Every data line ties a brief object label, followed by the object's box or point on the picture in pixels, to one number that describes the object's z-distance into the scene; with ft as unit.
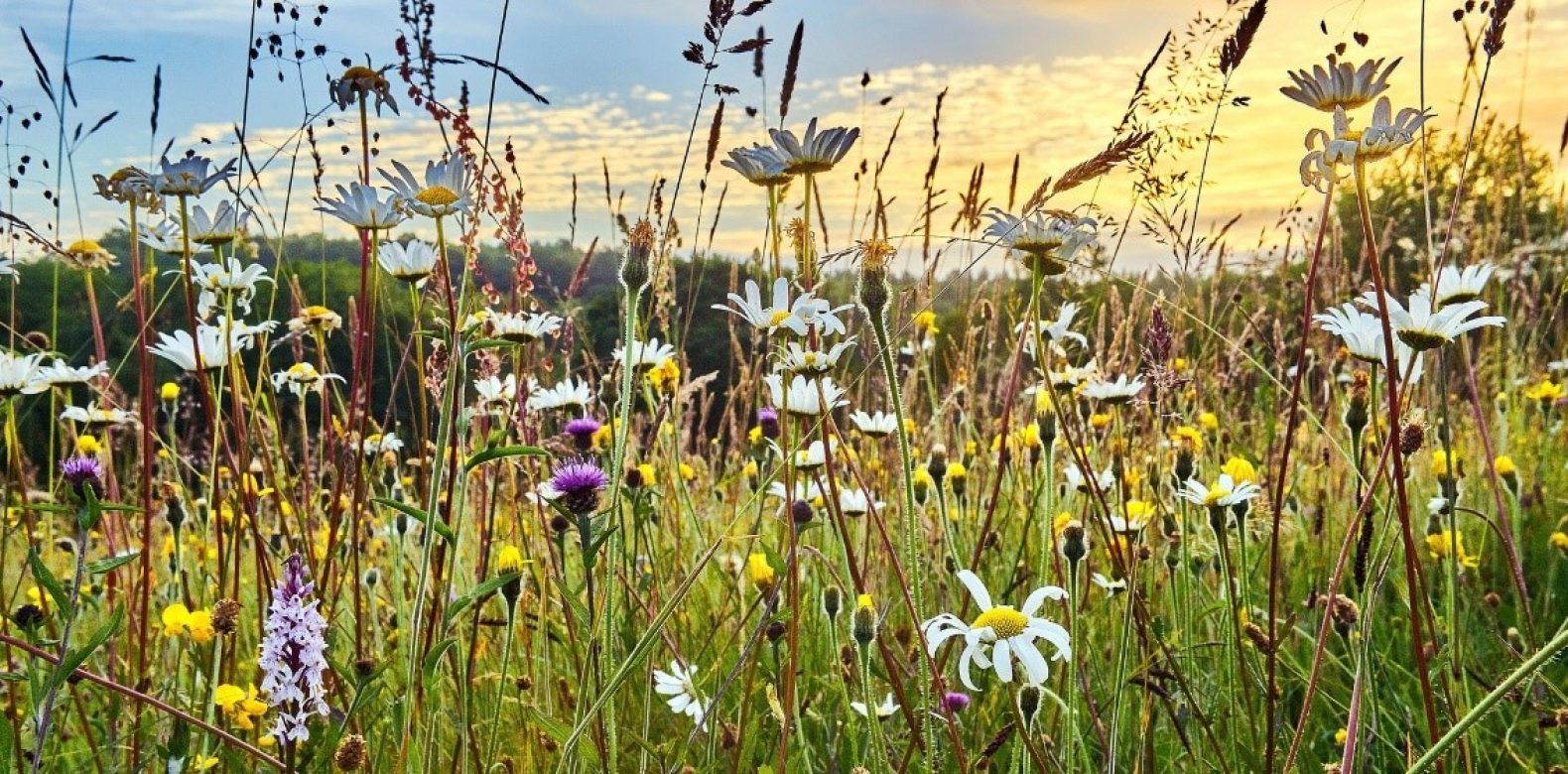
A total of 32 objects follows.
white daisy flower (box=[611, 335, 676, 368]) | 2.71
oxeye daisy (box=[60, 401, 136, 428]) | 2.85
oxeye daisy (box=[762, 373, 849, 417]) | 2.33
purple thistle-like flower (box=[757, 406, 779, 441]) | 3.01
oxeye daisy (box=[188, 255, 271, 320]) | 2.46
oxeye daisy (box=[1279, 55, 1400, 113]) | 1.59
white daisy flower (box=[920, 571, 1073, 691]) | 1.50
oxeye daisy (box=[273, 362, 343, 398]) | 2.70
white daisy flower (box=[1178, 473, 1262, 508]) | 1.91
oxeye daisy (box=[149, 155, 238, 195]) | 1.99
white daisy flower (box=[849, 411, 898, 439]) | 3.01
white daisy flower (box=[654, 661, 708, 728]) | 2.10
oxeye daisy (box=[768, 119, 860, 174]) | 1.70
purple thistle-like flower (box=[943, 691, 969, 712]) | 2.13
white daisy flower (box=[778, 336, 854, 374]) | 1.81
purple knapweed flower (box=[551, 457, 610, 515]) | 1.66
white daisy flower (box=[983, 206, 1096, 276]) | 1.72
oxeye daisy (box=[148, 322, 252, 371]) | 2.28
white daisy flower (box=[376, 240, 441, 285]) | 2.26
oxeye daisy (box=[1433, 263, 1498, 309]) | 2.11
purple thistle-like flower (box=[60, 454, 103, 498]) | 1.60
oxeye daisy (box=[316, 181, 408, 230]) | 1.94
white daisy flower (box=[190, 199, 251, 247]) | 2.25
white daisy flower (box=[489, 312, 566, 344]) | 2.36
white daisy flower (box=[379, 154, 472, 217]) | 1.80
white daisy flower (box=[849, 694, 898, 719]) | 2.18
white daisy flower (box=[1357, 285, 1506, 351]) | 1.62
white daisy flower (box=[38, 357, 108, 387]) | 2.48
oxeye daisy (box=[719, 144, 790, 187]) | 1.74
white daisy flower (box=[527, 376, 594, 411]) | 2.79
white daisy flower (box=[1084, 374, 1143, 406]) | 2.42
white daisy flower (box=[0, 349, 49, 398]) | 2.25
